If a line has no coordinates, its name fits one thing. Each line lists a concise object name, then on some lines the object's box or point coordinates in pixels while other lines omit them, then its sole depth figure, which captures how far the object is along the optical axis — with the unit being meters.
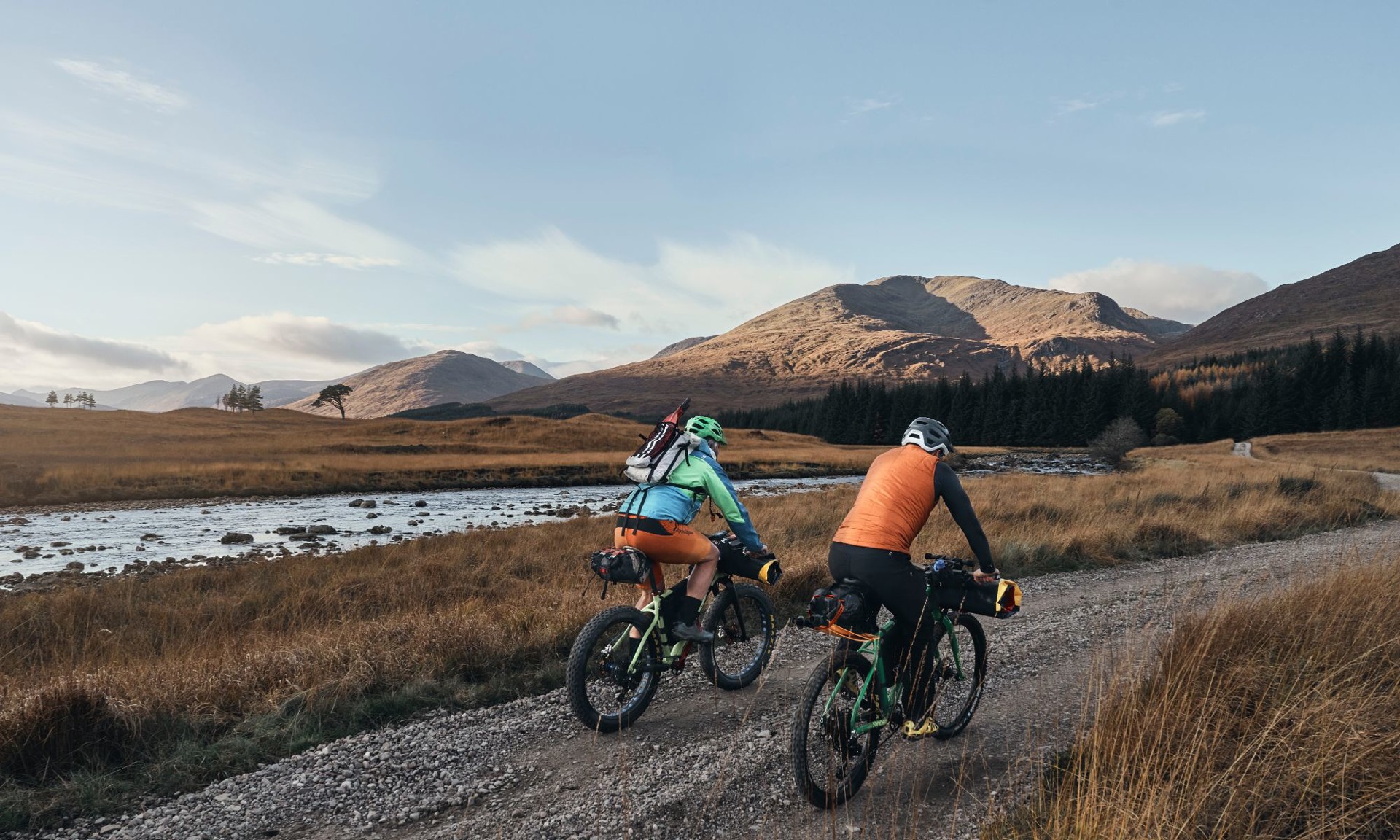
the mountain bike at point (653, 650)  5.53
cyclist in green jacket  5.80
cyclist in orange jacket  4.61
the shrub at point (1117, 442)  71.31
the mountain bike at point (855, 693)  4.33
